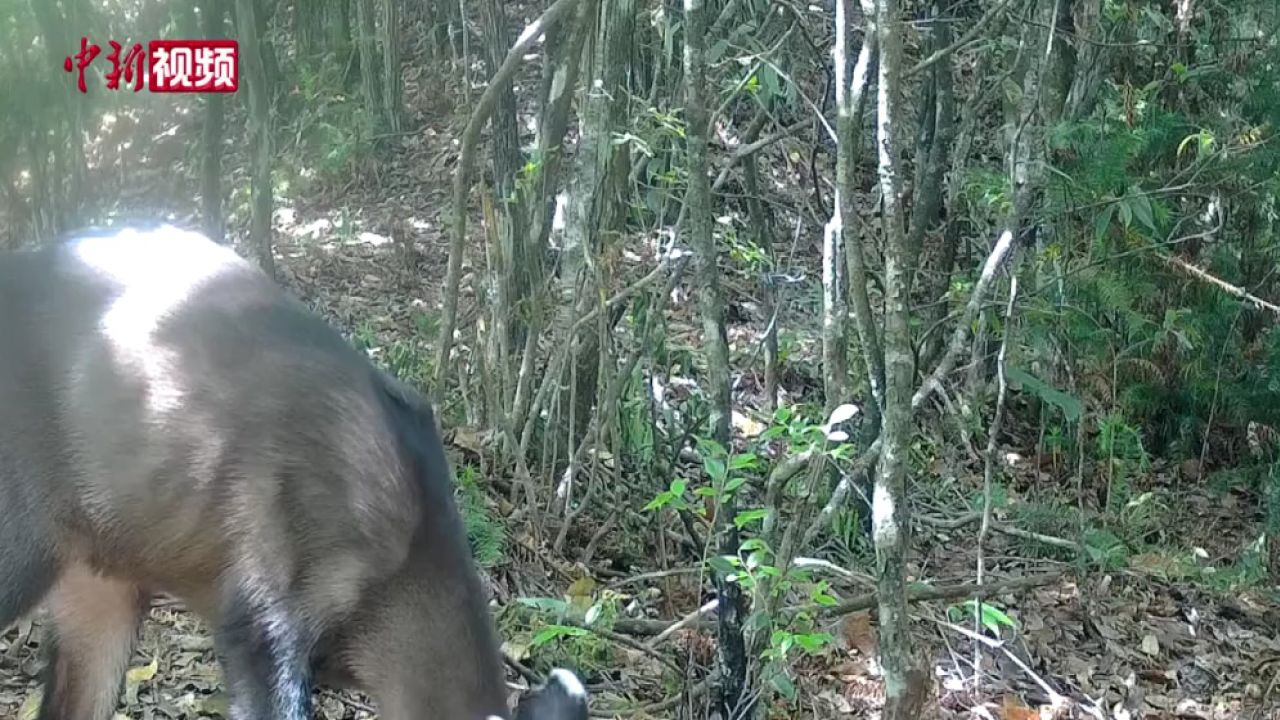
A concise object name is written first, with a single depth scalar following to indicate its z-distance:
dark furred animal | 3.65
